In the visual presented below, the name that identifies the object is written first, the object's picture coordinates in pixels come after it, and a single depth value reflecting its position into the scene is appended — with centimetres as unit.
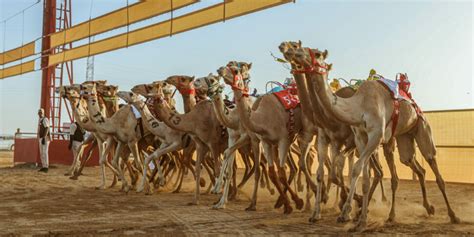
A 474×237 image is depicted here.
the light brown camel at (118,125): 1328
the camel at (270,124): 916
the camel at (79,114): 1400
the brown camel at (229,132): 955
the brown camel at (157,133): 1196
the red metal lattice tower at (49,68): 2658
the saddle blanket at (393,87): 790
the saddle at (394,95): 785
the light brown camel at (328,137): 764
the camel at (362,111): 731
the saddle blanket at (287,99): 961
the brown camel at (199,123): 1102
